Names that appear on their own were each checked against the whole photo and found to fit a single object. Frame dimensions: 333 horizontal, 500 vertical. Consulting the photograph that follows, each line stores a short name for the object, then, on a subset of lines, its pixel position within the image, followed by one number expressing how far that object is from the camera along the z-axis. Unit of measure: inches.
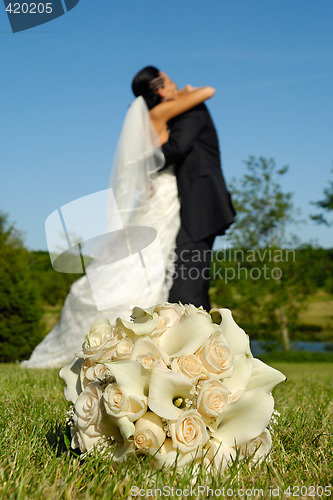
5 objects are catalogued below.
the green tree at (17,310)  346.6
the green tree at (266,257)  477.1
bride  215.6
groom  223.6
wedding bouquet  56.5
